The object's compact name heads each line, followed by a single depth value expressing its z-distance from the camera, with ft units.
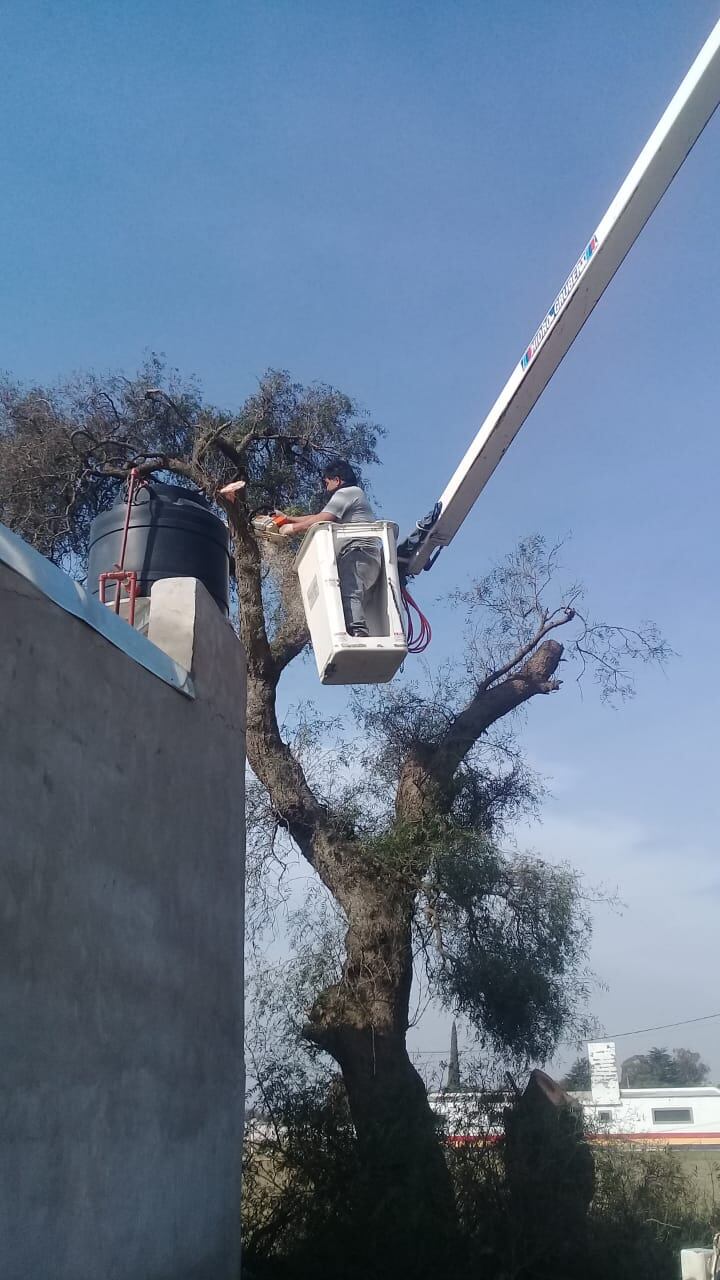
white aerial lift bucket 22.41
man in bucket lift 22.97
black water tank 24.22
